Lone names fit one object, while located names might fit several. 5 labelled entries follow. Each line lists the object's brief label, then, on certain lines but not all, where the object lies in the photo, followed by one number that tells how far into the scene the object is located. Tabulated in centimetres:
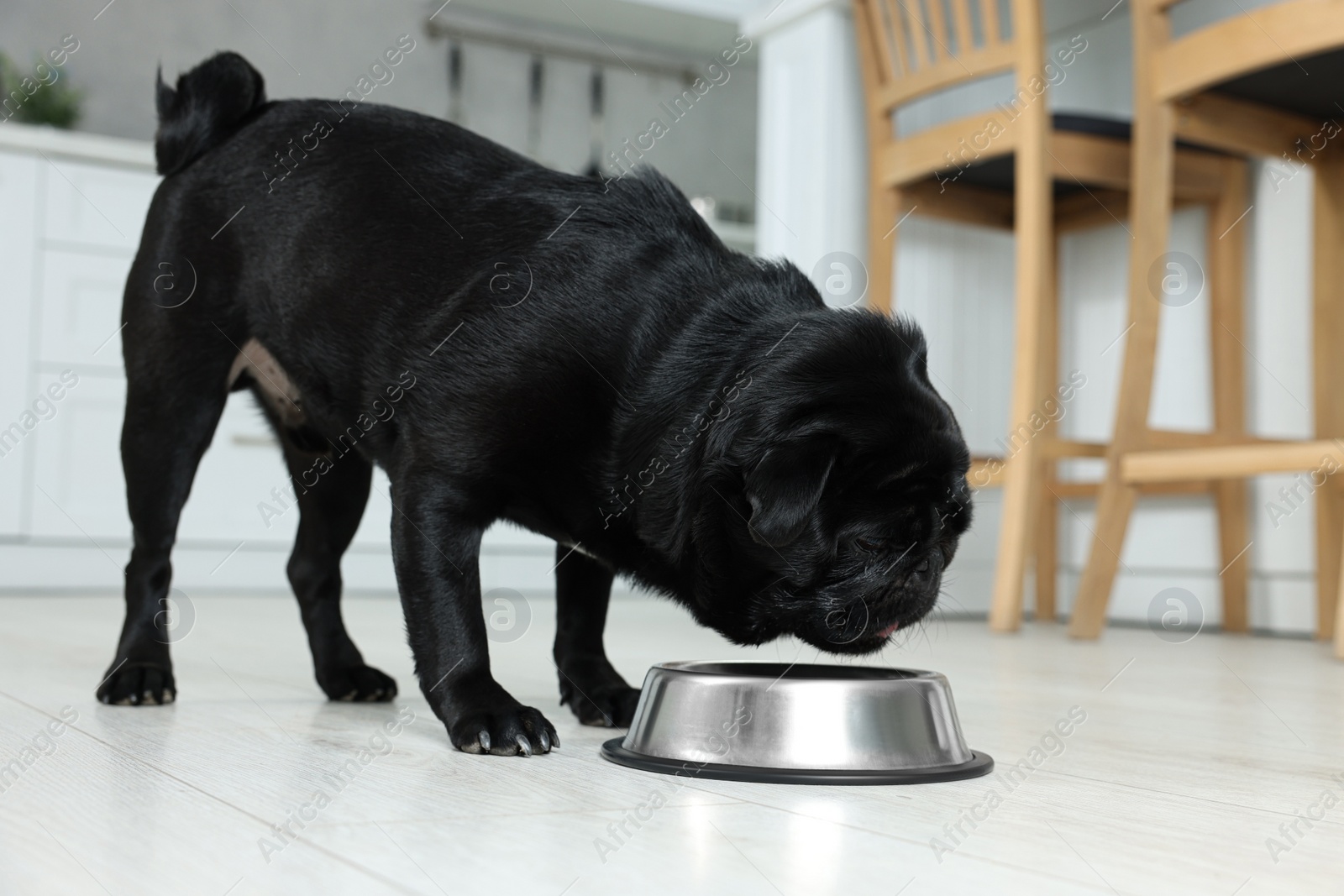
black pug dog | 112
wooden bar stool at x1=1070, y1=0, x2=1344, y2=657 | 219
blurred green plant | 381
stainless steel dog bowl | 102
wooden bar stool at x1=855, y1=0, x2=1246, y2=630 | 272
